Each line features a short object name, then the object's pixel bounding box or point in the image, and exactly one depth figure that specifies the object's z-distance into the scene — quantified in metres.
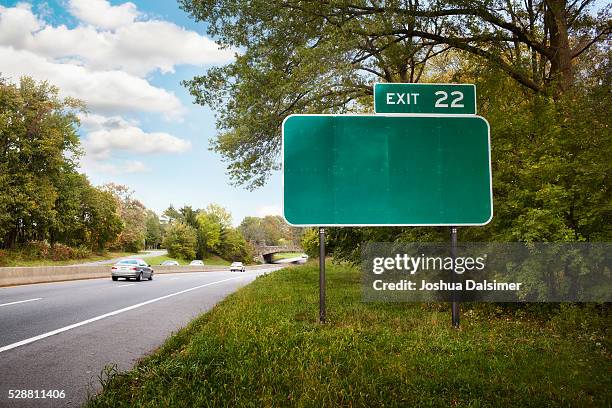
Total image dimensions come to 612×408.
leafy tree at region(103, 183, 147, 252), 99.44
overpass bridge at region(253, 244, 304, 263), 136.12
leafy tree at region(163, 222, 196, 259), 95.81
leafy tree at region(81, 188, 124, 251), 63.28
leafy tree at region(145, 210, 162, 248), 141.24
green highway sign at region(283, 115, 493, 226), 8.19
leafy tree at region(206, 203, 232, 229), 116.64
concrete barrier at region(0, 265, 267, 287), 19.56
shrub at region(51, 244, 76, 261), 54.19
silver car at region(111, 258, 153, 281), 26.39
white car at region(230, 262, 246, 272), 61.91
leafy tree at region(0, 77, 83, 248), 45.53
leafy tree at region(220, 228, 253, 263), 114.38
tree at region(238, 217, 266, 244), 171.50
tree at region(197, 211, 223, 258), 106.12
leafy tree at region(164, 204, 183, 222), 148.00
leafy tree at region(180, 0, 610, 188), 13.62
